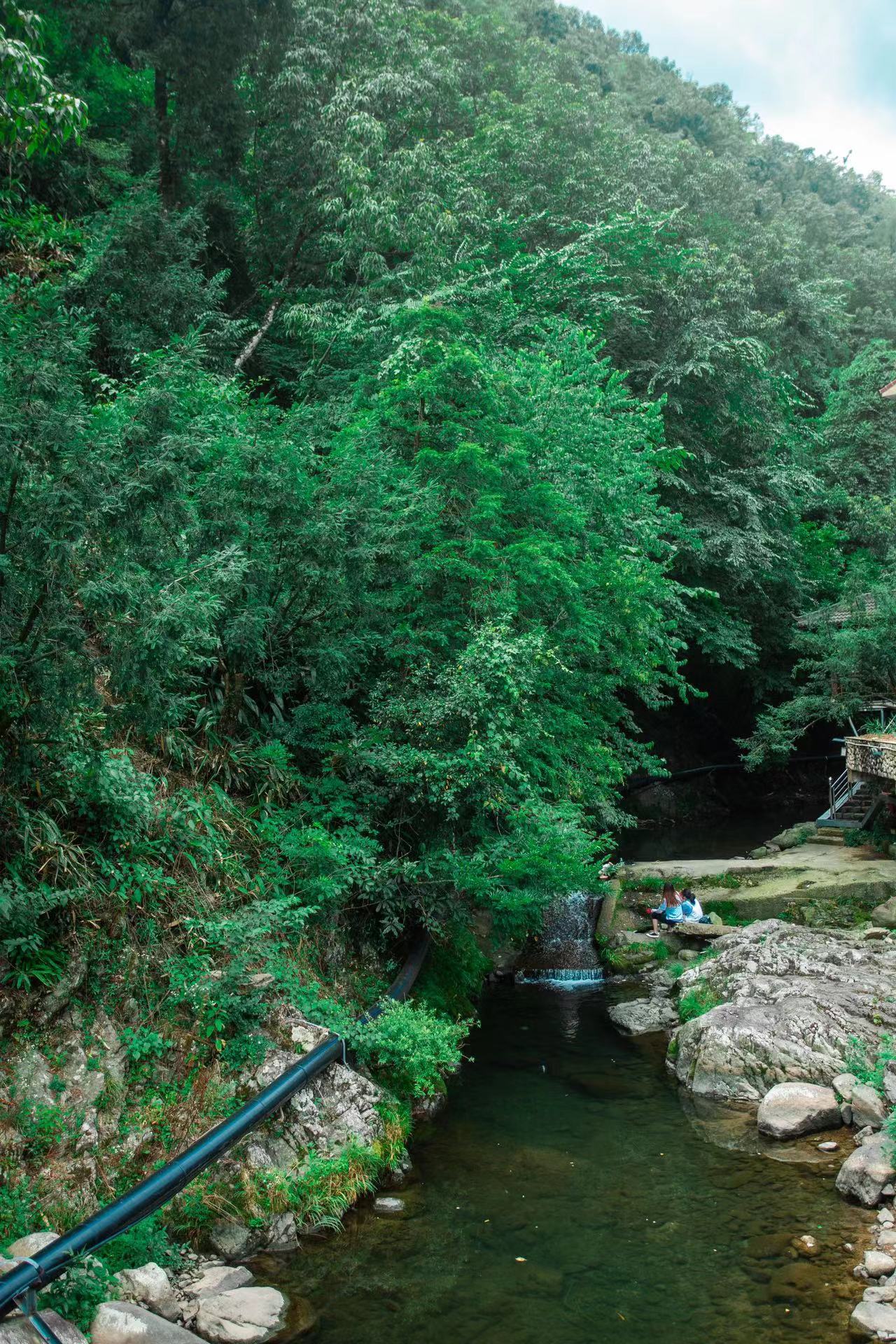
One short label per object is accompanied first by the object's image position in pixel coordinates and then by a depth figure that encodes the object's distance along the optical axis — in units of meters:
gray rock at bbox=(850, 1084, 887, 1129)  7.40
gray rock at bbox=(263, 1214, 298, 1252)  5.78
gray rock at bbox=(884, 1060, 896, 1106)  7.56
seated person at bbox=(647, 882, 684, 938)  14.55
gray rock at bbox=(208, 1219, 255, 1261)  5.58
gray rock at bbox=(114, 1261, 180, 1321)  4.80
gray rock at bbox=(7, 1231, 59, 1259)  4.55
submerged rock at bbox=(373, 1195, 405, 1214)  6.36
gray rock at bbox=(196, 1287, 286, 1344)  4.77
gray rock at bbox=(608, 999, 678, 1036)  10.84
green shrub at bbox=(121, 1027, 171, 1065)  5.97
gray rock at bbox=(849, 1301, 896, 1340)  4.94
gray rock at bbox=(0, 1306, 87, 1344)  3.84
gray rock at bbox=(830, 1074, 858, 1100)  7.89
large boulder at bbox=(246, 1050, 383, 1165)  6.47
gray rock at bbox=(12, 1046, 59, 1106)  5.51
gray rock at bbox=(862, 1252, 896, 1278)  5.50
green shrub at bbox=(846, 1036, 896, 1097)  7.82
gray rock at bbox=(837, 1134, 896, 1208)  6.39
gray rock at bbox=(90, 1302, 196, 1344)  4.29
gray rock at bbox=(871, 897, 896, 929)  13.55
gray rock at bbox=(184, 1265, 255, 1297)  5.09
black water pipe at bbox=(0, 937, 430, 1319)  4.01
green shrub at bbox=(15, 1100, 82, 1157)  5.30
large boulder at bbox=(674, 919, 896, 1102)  8.48
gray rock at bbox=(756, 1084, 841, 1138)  7.66
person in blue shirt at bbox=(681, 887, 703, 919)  14.53
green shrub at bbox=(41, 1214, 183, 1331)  4.46
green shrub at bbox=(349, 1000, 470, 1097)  7.33
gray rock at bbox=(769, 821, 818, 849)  20.73
